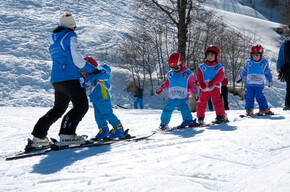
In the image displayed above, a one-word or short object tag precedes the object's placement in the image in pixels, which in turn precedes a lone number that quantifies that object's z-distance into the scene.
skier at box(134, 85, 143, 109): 17.45
